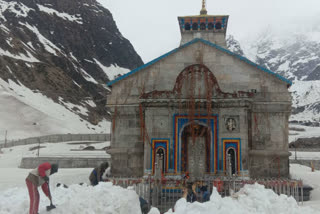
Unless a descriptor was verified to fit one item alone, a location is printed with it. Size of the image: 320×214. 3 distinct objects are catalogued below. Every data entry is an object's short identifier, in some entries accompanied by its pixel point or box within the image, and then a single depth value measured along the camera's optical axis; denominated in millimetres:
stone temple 17688
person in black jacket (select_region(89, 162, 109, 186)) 17250
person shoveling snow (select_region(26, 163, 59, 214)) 8992
